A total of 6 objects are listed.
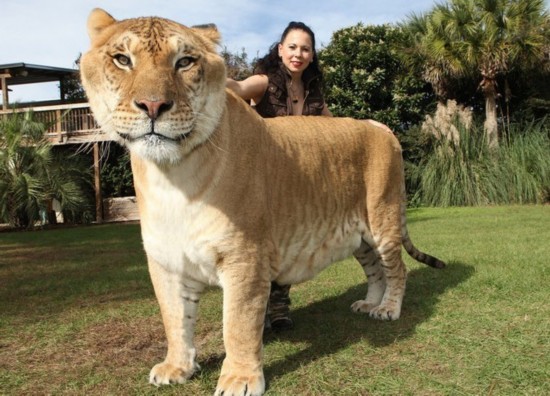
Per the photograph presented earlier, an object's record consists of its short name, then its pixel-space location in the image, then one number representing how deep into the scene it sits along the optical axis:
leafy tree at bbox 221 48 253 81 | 26.11
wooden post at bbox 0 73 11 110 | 21.30
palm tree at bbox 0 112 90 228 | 16.44
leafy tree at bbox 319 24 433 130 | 20.12
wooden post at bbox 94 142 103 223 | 18.89
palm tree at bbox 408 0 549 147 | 19.53
